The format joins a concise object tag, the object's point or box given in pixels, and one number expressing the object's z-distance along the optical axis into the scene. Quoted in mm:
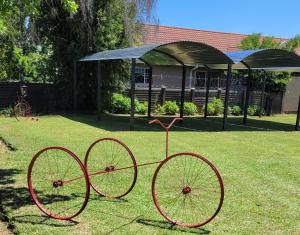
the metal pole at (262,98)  17182
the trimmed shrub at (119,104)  15556
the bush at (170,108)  16205
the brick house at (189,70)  20099
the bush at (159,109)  16363
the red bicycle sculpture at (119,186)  4133
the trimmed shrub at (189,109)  16387
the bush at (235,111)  17491
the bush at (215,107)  16836
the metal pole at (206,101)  15441
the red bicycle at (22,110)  12780
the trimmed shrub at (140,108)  15829
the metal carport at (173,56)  10425
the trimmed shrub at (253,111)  17722
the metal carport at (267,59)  11353
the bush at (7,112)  13124
